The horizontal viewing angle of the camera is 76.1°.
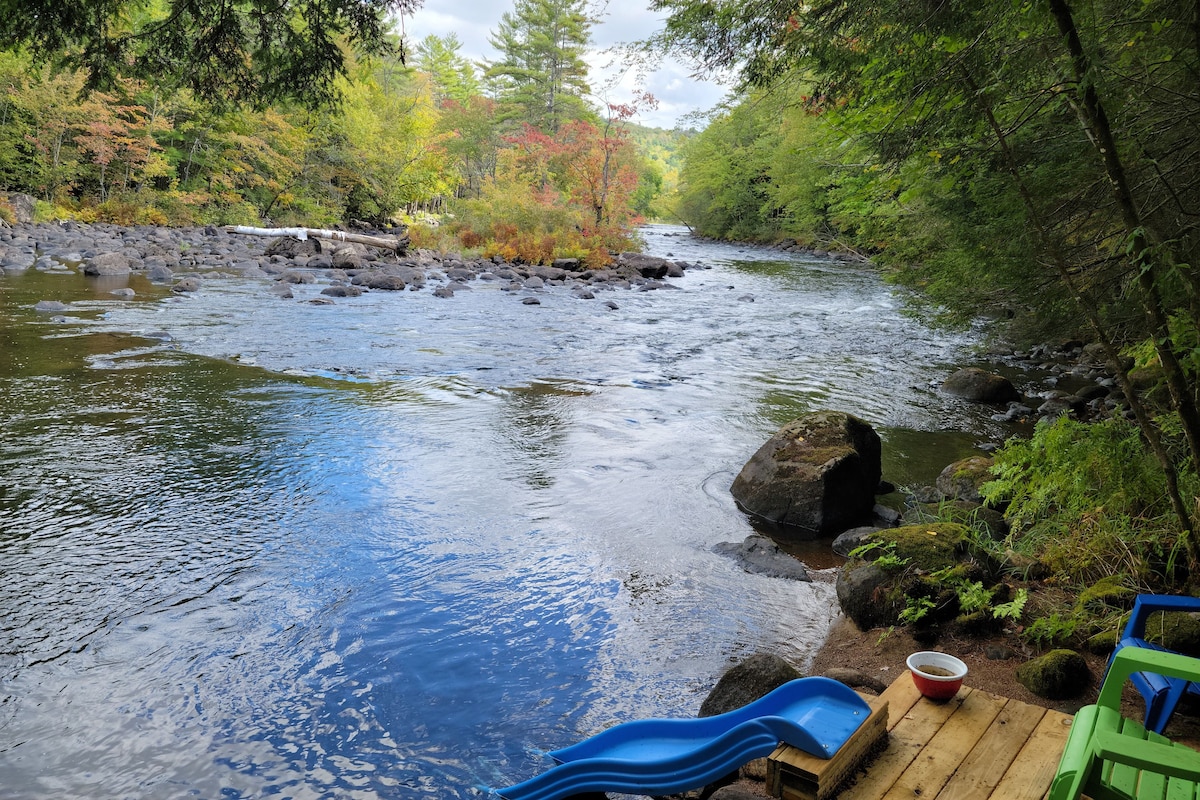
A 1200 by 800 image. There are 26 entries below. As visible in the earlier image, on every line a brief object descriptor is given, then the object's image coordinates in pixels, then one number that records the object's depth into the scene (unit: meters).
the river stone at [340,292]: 16.41
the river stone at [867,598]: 4.25
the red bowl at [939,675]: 2.73
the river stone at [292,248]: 22.55
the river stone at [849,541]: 5.41
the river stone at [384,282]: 17.97
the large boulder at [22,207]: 23.12
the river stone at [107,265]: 16.41
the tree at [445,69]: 67.38
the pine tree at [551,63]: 46.91
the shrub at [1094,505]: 3.88
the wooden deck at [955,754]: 2.26
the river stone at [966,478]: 6.02
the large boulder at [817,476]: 5.83
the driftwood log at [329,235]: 25.53
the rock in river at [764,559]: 5.07
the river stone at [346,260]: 21.25
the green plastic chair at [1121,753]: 1.67
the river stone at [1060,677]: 3.27
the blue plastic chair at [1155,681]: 2.60
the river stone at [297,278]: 17.86
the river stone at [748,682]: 3.33
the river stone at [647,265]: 24.91
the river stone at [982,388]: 9.83
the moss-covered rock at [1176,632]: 3.12
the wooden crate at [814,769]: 2.21
